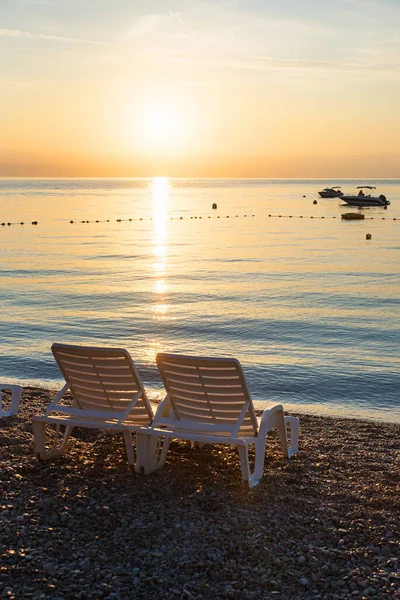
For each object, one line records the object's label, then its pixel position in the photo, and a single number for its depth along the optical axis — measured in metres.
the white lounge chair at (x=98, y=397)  6.25
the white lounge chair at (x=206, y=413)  5.90
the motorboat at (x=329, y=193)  106.50
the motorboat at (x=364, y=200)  83.75
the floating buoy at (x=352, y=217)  67.06
